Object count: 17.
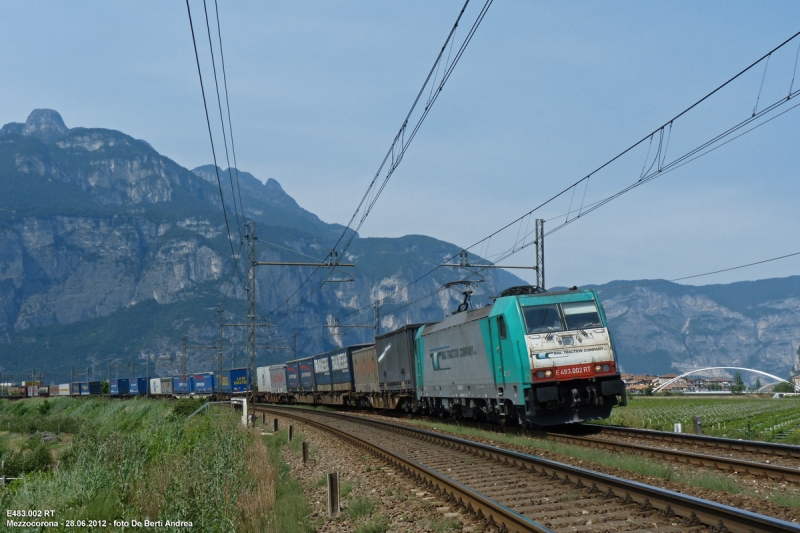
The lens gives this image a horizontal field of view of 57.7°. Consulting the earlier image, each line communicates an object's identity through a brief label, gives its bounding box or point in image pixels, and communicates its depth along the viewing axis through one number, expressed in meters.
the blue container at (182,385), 84.89
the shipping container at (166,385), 94.88
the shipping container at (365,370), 36.19
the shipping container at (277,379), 64.81
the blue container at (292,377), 58.93
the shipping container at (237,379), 71.94
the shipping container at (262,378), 73.31
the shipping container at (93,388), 108.81
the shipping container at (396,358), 29.88
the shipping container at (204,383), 78.69
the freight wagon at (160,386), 95.41
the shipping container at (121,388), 104.69
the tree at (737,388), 103.15
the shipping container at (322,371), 47.97
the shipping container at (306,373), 53.19
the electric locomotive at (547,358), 17.50
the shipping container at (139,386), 101.32
